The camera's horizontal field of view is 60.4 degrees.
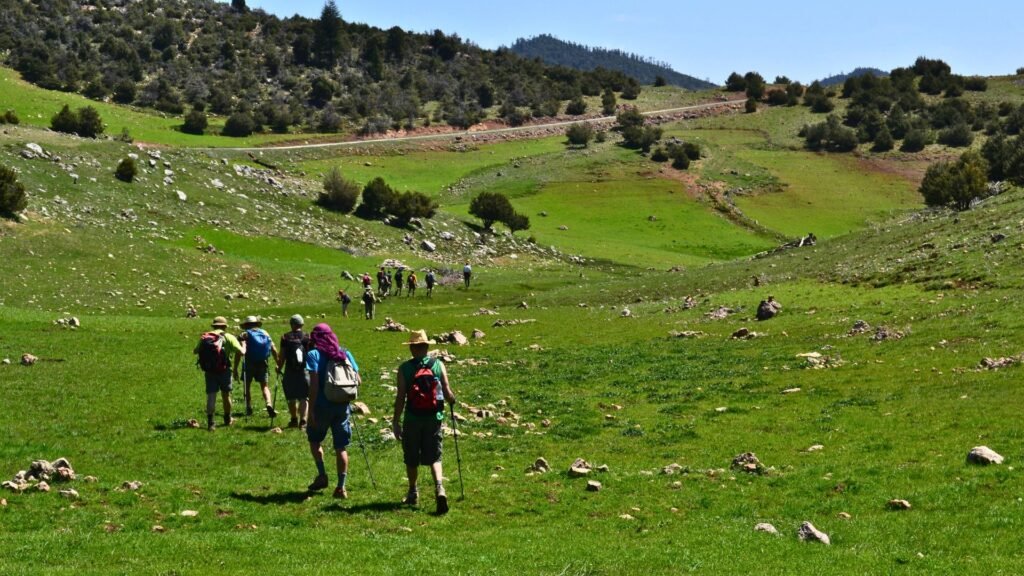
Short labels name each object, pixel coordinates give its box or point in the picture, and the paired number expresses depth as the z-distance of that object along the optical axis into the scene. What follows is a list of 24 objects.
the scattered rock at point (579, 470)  19.83
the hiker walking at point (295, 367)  23.16
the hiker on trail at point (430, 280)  66.00
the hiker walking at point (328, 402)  17.47
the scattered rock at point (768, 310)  44.81
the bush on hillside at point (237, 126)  132.25
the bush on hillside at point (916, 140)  147.88
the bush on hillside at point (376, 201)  91.50
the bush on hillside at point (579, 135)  154.25
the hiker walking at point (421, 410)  16.64
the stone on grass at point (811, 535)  14.88
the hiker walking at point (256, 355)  25.39
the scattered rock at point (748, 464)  20.14
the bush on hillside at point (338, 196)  90.31
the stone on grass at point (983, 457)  18.39
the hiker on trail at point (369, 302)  54.07
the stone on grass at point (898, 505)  16.53
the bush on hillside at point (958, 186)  76.00
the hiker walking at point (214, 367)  23.16
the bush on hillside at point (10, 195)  58.25
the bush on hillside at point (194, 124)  125.50
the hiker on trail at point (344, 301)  55.37
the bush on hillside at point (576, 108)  187.50
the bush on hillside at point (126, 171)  75.94
